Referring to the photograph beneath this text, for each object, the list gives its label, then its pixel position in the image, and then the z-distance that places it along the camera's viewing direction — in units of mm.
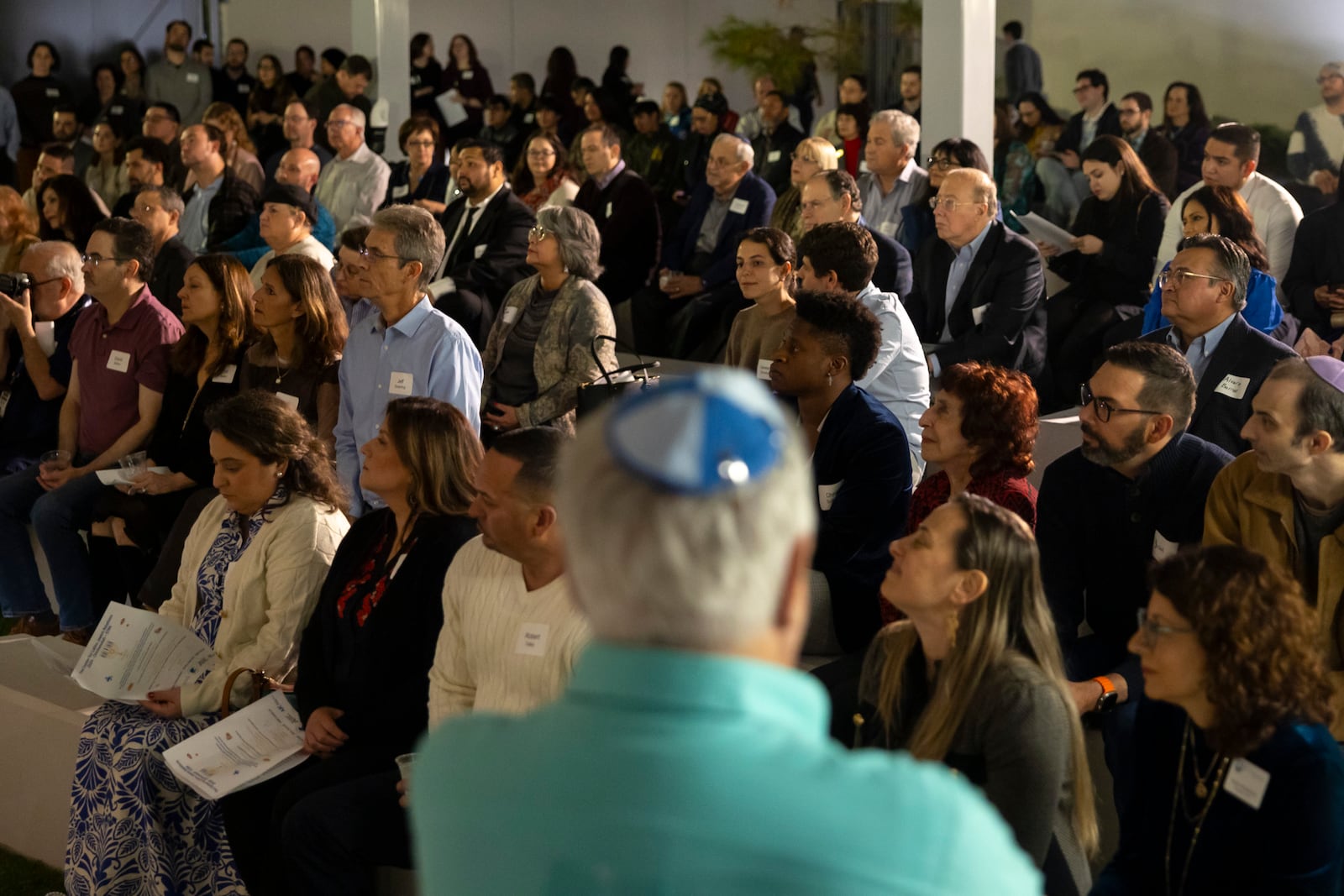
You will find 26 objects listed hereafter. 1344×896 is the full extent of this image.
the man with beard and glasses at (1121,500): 3180
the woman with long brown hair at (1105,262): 6145
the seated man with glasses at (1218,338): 4078
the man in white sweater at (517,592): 2711
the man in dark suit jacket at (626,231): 7246
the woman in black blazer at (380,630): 2990
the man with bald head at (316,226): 7352
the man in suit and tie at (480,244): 6195
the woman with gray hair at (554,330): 5156
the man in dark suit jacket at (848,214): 5727
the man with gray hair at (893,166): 6797
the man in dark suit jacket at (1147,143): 7857
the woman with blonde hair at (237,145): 8828
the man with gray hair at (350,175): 8305
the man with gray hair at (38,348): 5426
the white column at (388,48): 10227
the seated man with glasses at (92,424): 4918
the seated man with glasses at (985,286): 5465
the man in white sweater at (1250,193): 5770
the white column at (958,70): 7070
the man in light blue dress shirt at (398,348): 4402
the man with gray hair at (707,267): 7043
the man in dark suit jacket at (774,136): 9188
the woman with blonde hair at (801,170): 6766
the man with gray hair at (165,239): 6379
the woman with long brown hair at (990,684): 2188
